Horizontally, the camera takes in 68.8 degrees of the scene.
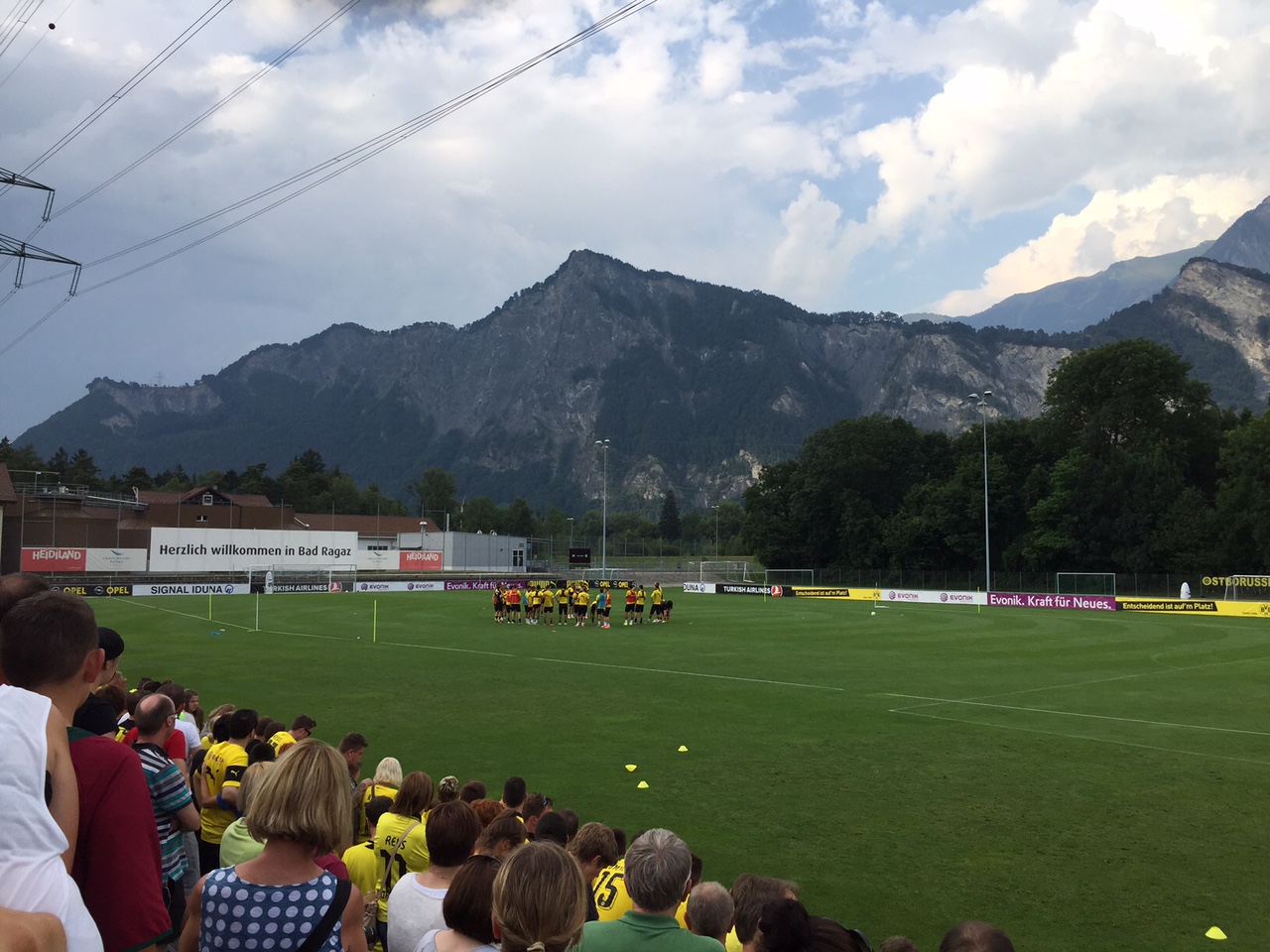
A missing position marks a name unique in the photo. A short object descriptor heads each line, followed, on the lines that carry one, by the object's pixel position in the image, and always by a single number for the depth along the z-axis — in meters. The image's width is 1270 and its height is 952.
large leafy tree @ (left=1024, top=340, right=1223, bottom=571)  63.62
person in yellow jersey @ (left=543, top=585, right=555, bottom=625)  38.50
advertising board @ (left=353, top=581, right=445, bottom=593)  64.94
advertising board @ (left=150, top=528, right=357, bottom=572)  69.12
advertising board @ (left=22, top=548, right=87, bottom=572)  61.91
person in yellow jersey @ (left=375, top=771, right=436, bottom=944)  5.38
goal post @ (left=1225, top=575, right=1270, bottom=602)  46.78
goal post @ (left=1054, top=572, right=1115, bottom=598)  58.31
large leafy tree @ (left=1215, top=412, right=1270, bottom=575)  56.66
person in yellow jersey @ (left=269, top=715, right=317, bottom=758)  8.59
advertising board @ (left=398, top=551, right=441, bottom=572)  81.50
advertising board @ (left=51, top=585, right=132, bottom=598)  56.34
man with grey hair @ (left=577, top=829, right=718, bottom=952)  3.68
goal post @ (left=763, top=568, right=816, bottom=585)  75.88
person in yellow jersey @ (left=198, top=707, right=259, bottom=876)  6.92
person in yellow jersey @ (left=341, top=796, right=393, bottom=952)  5.44
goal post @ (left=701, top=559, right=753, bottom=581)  76.91
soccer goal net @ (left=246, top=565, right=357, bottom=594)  62.91
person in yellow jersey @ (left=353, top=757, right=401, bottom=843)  6.52
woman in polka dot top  3.16
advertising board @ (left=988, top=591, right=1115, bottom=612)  48.59
